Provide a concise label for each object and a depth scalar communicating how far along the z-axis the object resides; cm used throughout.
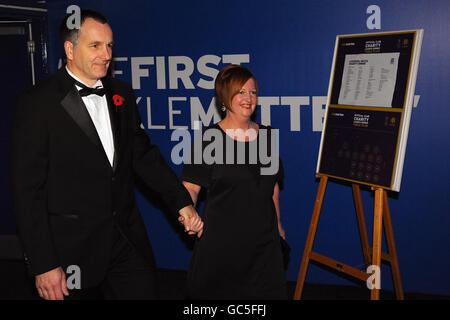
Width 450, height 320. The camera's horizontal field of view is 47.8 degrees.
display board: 317
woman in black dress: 288
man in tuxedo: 205
